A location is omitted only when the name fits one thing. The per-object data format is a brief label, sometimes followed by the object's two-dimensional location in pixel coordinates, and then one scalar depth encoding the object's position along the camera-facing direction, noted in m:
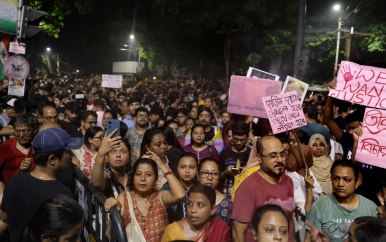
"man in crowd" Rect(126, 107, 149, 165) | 7.16
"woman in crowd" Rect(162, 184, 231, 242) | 3.66
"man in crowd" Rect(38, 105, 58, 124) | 6.76
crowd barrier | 3.31
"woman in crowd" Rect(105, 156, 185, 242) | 3.93
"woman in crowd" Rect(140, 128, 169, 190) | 5.68
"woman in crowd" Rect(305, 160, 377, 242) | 3.78
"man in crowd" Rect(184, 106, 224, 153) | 7.25
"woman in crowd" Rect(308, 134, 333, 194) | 5.66
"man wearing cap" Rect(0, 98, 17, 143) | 6.62
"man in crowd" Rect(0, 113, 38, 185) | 4.90
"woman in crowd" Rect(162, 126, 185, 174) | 5.71
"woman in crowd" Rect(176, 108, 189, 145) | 8.88
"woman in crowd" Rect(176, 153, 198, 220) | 4.75
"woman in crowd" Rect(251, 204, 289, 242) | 3.14
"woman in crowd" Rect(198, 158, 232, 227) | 4.61
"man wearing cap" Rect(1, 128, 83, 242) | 3.48
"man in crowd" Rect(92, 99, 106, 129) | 9.64
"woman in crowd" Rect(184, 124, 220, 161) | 6.30
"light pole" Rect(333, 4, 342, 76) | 24.16
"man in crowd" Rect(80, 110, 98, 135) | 7.36
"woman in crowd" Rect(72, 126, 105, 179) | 5.53
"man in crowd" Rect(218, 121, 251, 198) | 5.71
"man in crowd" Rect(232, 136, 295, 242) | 3.60
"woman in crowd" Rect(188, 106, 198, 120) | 9.53
